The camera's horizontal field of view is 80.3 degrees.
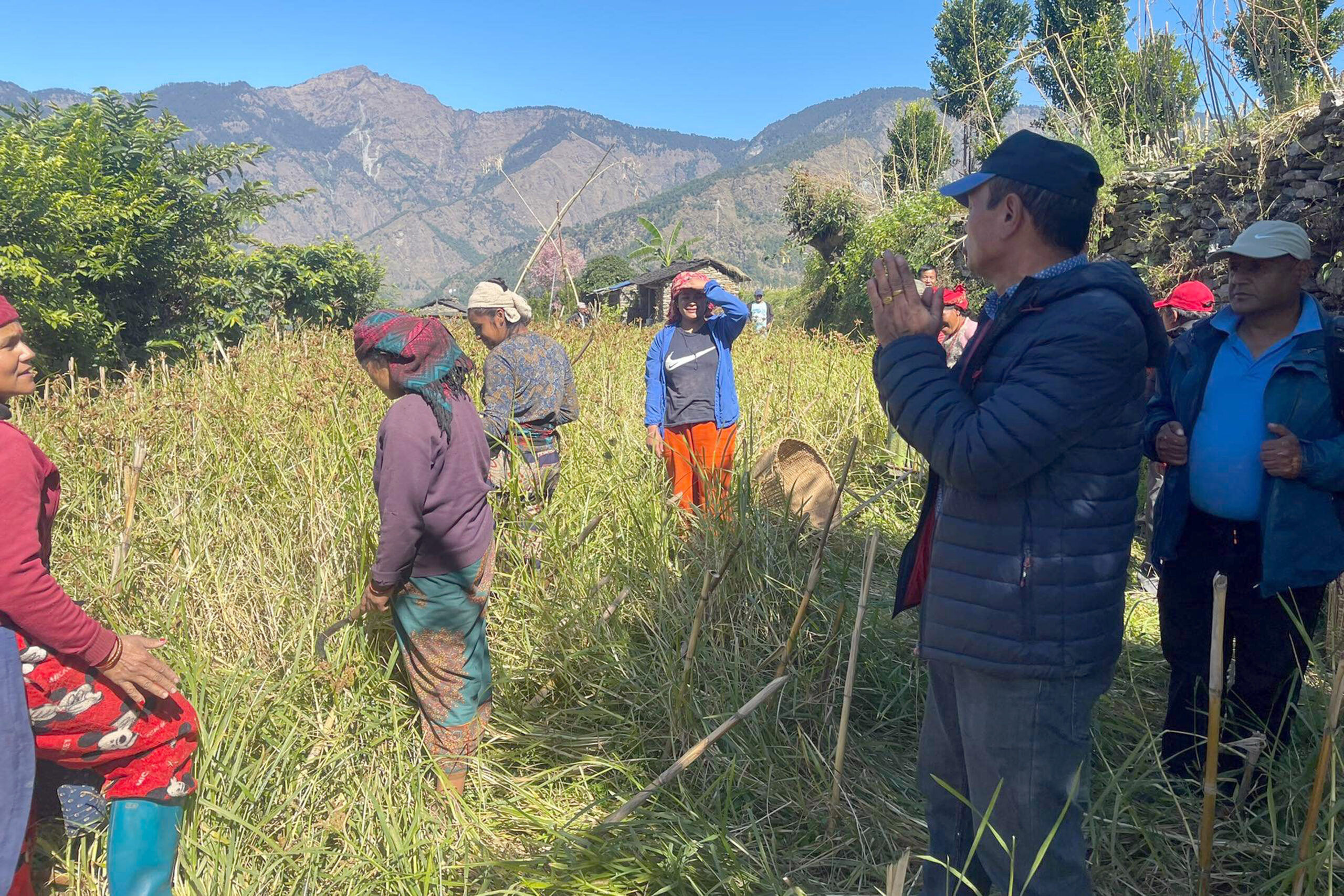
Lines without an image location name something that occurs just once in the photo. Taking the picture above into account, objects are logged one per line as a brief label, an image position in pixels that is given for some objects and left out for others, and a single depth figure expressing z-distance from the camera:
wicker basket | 3.57
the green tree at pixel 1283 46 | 5.25
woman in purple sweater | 2.15
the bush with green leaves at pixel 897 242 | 11.09
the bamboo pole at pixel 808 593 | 1.89
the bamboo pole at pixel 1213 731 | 1.28
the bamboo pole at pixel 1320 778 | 1.25
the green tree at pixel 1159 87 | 7.16
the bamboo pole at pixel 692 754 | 1.73
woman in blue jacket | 4.16
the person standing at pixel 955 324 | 4.38
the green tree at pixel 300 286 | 8.84
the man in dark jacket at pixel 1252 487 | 1.94
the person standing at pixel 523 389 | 3.41
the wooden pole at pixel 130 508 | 2.39
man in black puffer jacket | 1.28
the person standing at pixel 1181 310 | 3.89
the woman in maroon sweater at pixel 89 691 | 1.48
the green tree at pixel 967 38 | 35.59
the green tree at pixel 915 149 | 13.27
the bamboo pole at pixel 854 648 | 1.83
